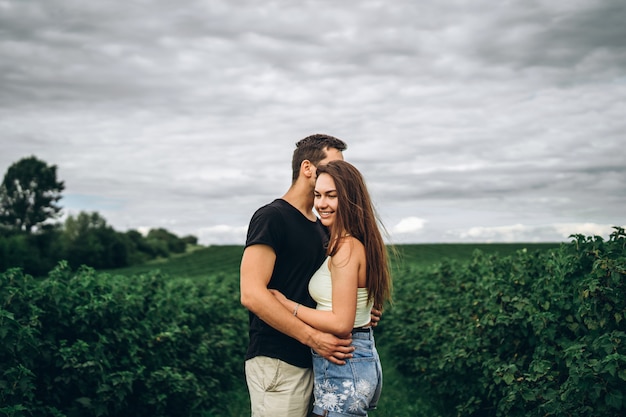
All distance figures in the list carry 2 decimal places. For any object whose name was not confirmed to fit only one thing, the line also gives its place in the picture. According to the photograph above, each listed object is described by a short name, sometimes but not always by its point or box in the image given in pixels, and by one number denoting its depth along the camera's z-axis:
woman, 3.19
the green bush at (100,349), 4.90
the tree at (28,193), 69.38
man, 3.26
